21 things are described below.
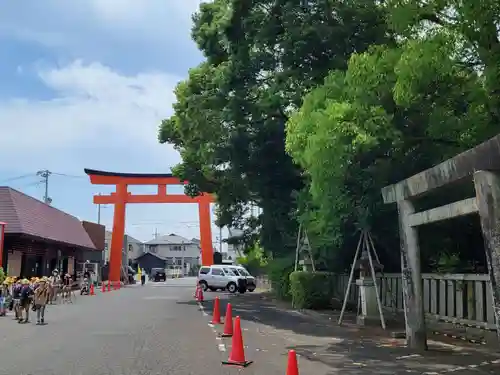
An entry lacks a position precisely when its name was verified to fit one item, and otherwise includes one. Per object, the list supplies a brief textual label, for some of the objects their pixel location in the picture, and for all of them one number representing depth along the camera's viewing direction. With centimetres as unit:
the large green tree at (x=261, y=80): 1708
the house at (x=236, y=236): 3881
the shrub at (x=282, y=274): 2895
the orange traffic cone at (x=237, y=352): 970
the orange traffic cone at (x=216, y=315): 1712
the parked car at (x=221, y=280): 3997
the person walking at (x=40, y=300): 1778
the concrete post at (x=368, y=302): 1678
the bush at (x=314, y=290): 2234
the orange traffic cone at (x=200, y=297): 2886
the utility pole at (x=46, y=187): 6675
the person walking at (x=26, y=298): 1826
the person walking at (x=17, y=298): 1896
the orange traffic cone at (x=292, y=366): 696
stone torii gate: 827
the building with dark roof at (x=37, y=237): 3047
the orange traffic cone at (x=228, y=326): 1377
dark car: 7675
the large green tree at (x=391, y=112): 967
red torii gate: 5025
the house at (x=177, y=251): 12738
